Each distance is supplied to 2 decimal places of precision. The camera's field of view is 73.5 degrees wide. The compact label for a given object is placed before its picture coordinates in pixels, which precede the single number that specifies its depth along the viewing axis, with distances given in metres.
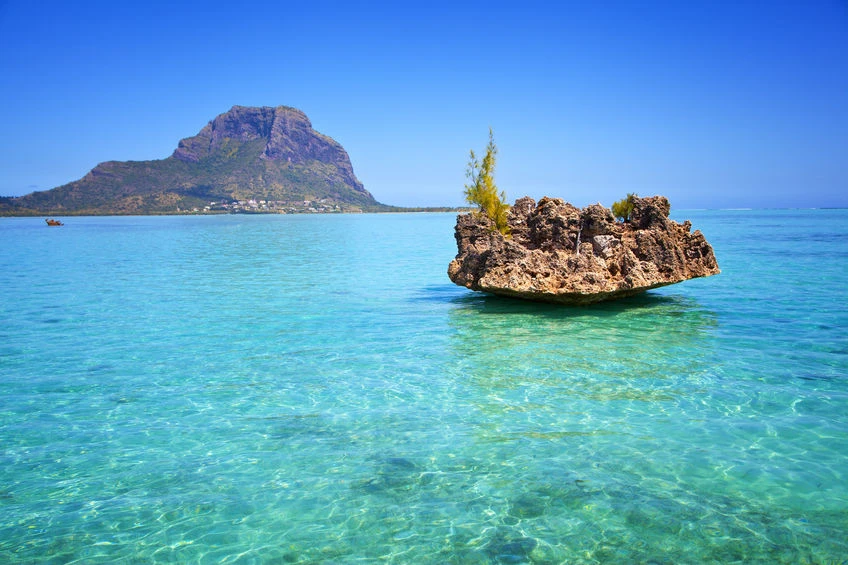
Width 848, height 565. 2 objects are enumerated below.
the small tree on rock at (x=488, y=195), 18.03
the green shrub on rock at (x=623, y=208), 18.41
